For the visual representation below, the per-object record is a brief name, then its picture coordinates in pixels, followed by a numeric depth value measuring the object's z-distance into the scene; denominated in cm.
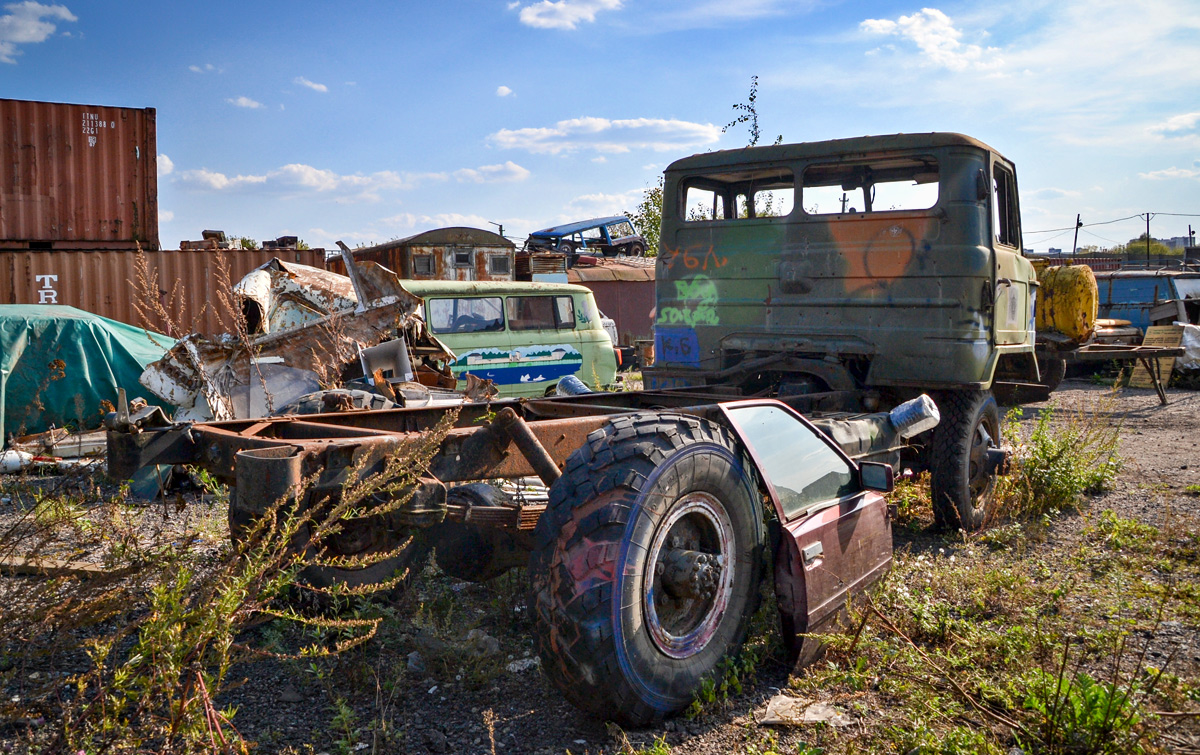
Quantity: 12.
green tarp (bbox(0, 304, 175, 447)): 774
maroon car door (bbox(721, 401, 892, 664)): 295
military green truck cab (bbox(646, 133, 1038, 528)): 502
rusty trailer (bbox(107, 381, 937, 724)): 247
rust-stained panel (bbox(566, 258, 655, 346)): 1972
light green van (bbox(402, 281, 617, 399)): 917
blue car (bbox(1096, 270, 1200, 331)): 1494
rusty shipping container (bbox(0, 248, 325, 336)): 1155
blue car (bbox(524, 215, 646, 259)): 2634
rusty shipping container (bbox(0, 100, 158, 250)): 1202
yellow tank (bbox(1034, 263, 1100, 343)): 1042
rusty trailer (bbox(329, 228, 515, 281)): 1883
